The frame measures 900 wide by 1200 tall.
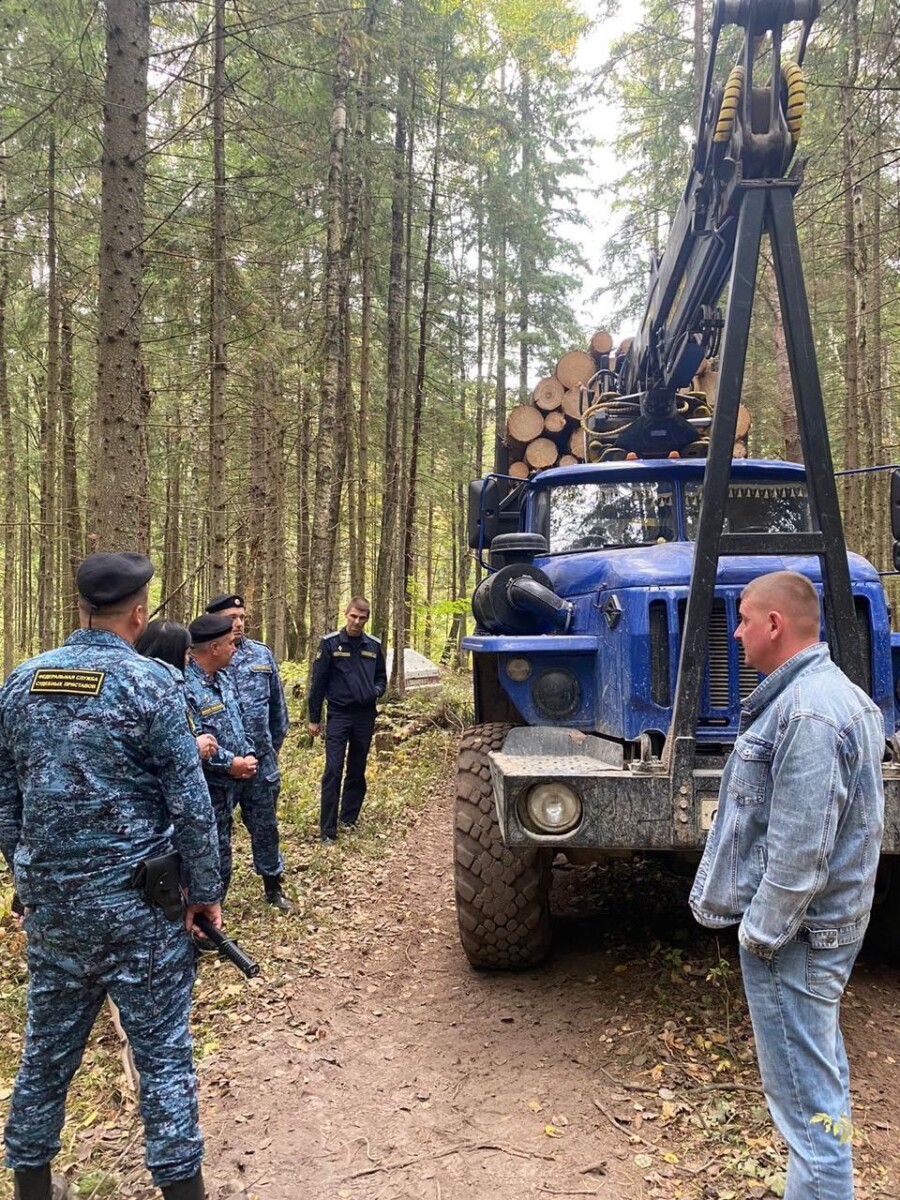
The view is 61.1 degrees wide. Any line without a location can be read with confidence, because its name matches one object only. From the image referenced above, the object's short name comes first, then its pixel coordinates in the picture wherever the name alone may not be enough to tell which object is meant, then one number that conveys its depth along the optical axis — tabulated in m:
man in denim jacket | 1.96
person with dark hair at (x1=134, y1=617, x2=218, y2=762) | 3.81
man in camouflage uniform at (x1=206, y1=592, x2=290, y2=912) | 4.82
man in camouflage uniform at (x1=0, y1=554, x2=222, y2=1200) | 2.24
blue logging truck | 3.26
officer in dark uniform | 6.57
